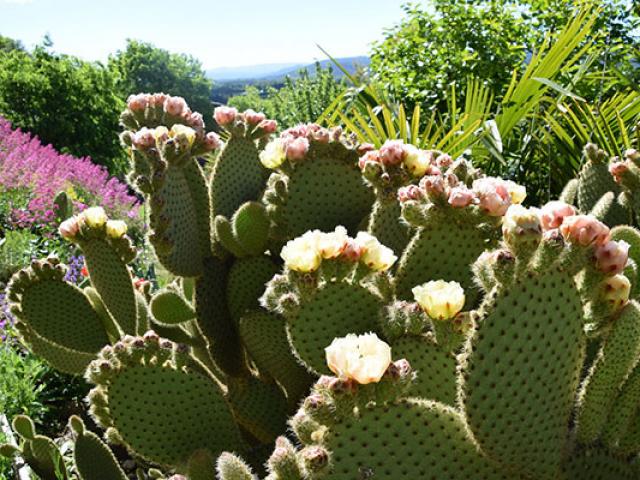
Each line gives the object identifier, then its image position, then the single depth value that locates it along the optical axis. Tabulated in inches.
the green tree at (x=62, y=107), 810.2
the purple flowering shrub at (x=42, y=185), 271.4
